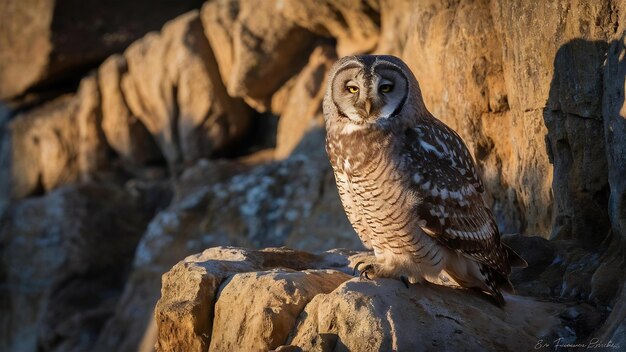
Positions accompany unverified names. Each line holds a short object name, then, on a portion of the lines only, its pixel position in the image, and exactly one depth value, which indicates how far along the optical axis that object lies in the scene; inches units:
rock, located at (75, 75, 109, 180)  1011.9
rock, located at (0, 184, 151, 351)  848.3
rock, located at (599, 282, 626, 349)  274.8
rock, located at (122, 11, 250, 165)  912.3
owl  327.6
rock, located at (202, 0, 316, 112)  809.5
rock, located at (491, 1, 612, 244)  350.0
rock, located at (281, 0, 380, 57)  709.3
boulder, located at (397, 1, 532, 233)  429.7
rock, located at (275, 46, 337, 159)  784.9
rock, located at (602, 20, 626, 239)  307.1
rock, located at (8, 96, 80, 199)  1035.3
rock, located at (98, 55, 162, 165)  995.3
